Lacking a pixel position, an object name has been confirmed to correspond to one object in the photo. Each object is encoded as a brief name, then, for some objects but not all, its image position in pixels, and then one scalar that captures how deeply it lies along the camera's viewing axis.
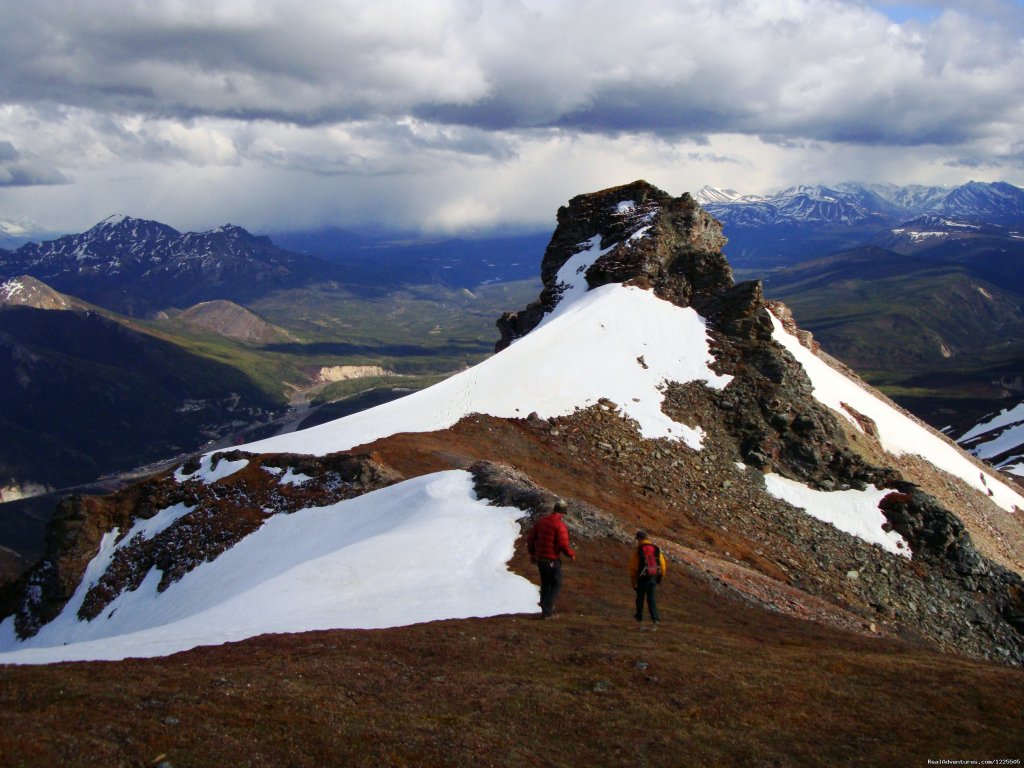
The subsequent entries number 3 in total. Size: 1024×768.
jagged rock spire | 75.00
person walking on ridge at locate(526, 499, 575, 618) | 22.97
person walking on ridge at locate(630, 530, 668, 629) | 23.64
